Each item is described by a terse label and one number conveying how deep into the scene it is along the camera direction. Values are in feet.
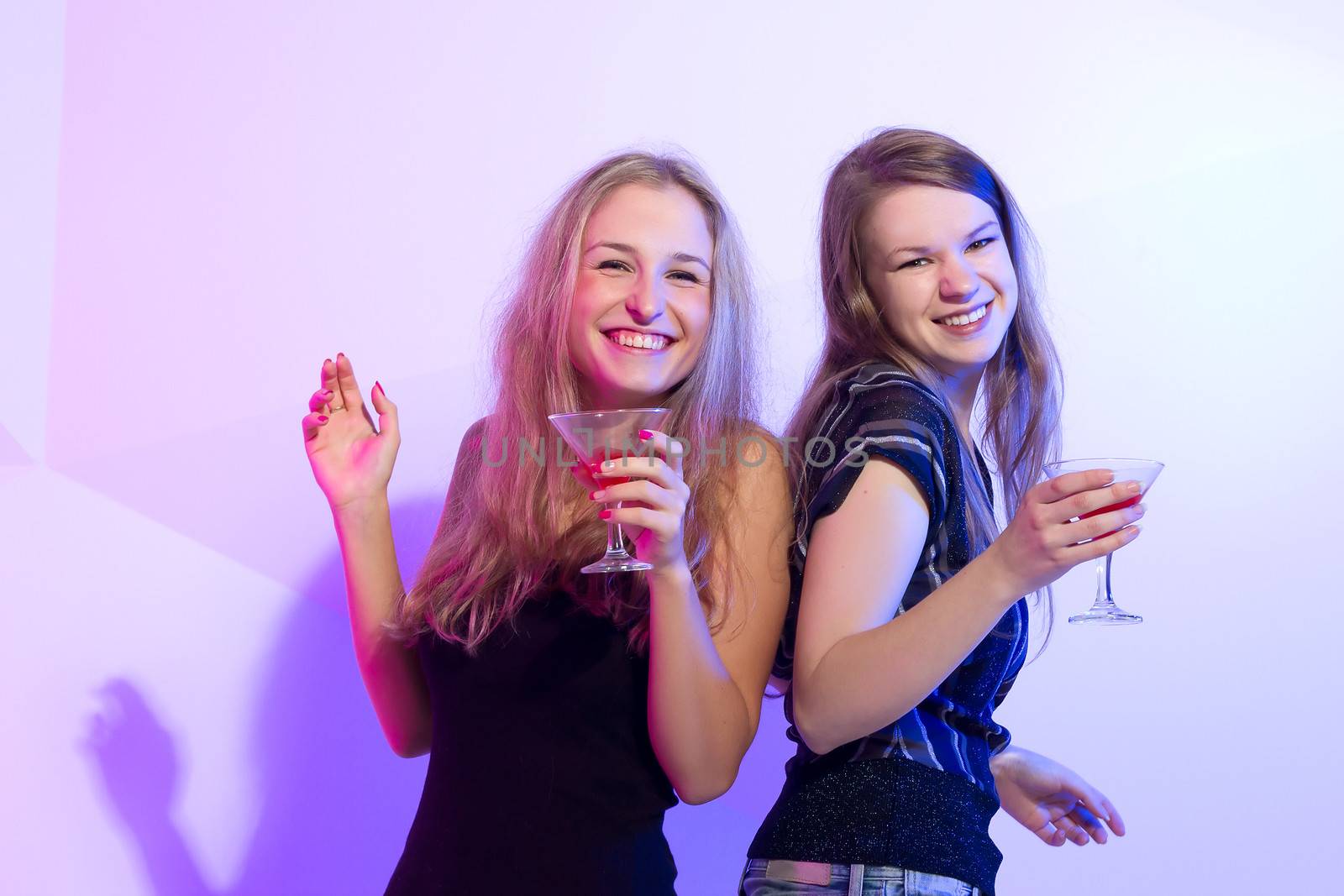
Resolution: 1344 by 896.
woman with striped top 5.28
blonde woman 6.25
